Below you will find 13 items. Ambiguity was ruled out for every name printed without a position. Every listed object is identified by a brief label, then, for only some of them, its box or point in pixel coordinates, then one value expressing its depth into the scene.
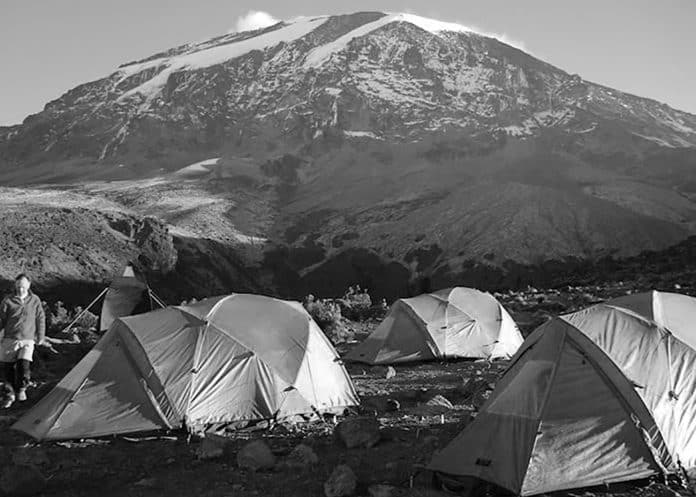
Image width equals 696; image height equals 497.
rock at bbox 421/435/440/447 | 8.42
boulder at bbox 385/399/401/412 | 10.70
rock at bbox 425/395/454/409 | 10.38
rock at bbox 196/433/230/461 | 8.29
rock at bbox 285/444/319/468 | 7.88
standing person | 11.09
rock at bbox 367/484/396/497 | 6.67
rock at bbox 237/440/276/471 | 7.87
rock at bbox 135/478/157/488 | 7.43
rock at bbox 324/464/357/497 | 6.78
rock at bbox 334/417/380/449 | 8.56
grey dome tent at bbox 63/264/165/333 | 19.03
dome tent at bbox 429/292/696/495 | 6.77
